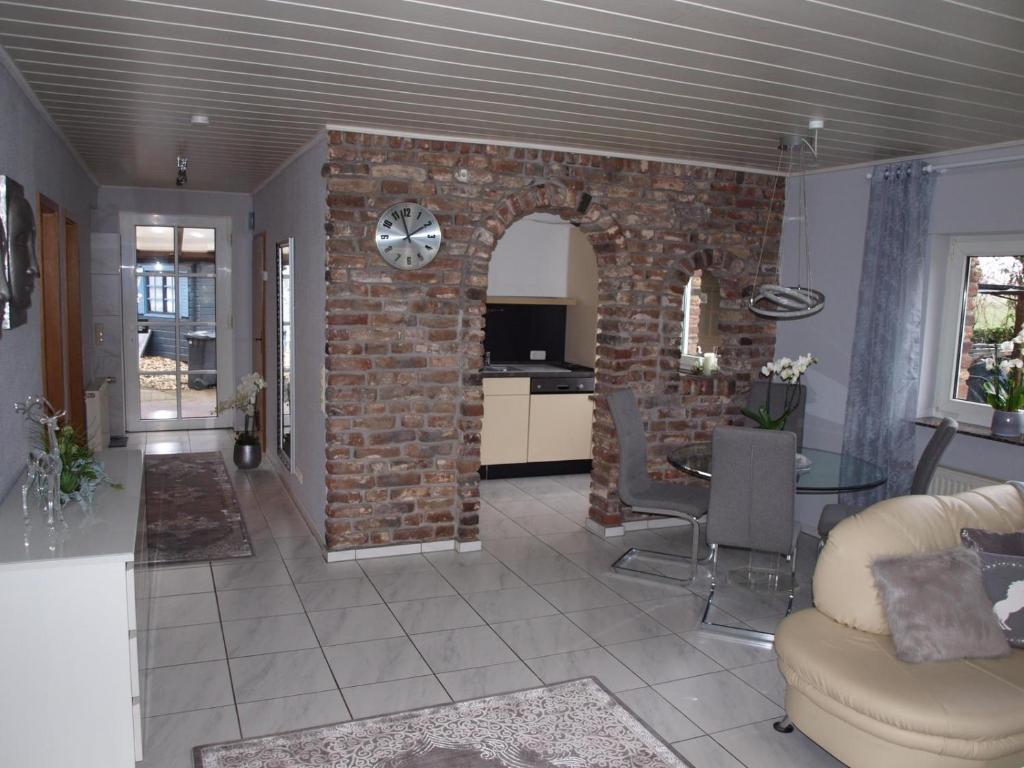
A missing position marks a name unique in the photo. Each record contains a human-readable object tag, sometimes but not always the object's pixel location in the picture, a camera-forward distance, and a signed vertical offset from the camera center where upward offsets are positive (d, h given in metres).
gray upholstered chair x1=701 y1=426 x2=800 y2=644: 3.67 -0.82
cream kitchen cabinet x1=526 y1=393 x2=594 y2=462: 6.71 -1.01
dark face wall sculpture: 2.86 +0.13
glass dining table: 3.94 -0.80
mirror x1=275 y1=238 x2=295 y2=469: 5.84 -0.41
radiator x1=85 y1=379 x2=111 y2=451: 6.32 -1.02
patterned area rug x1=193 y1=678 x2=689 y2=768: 2.72 -1.53
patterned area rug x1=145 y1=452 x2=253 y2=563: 4.75 -1.48
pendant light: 3.73 +0.24
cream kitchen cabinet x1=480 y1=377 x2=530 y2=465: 6.54 -0.94
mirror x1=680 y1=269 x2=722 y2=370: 5.83 -0.05
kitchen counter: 6.52 -0.54
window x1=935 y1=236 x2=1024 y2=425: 4.33 +0.02
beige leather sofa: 2.49 -1.16
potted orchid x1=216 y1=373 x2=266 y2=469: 6.70 -1.17
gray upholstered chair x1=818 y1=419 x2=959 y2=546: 3.90 -0.65
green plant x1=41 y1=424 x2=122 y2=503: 3.01 -0.70
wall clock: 4.45 +0.35
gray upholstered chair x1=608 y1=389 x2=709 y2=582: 4.39 -1.01
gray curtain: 4.54 +0.02
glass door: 8.11 -0.36
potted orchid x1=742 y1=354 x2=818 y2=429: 4.03 -0.29
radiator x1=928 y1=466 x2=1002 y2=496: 4.27 -0.86
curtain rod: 4.02 +0.82
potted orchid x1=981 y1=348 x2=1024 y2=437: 4.10 -0.38
